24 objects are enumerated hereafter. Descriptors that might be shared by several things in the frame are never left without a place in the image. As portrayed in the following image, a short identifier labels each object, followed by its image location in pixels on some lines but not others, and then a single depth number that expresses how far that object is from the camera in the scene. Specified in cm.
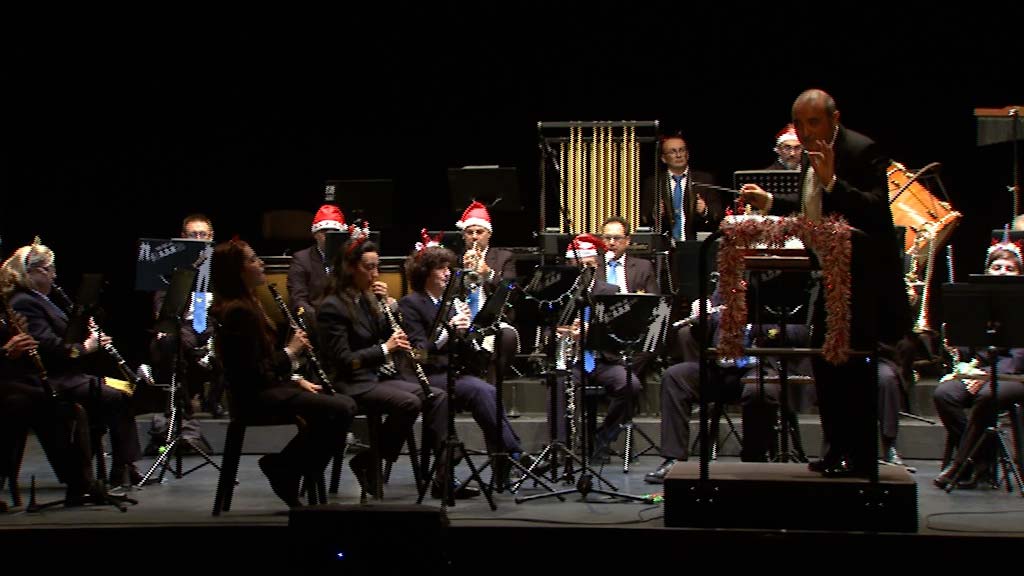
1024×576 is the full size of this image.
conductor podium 1029
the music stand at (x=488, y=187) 1825
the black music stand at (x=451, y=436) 1266
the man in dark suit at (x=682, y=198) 1945
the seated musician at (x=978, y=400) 1421
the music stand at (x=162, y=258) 1598
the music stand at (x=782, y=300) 1227
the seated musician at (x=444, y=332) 1435
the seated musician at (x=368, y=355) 1380
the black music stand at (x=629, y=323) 1466
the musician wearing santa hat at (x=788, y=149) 1664
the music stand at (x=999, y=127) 1802
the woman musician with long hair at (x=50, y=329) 1389
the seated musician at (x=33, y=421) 1339
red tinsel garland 1014
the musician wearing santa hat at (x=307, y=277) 1872
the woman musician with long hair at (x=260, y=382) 1267
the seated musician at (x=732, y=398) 1479
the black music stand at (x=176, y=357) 1507
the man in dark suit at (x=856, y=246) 1020
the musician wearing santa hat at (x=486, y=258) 1708
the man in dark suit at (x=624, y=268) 1781
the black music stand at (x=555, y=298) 1370
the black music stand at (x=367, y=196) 1845
